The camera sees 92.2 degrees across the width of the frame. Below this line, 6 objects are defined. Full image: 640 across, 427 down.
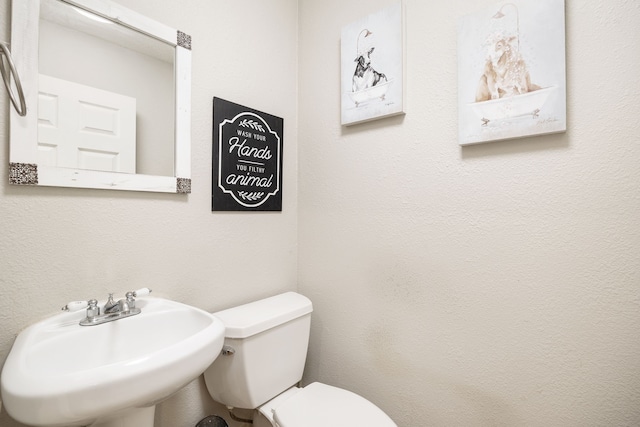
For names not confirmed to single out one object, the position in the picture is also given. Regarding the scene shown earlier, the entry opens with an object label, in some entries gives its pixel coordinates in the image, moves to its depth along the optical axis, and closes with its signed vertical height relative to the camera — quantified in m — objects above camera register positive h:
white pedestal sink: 0.59 -0.35
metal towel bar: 0.74 +0.34
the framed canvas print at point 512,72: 0.97 +0.49
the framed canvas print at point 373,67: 1.27 +0.65
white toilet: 1.10 -0.63
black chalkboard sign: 1.30 +0.26
